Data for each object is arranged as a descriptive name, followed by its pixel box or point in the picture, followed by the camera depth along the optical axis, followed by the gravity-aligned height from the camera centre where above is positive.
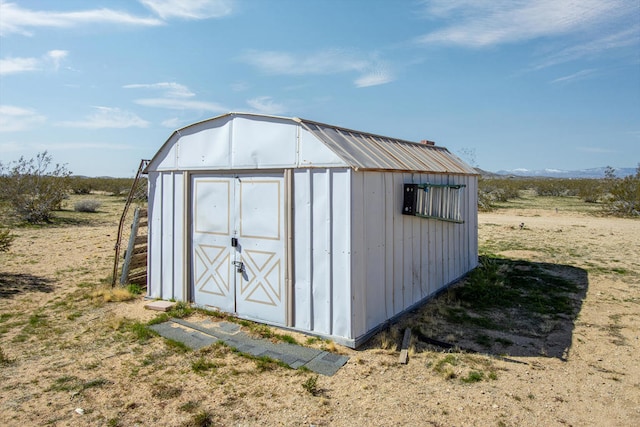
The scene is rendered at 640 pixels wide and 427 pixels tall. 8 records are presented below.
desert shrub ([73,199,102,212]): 23.81 -0.45
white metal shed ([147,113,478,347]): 5.97 -0.40
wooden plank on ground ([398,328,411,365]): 5.39 -1.95
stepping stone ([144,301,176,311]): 7.34 -1.82
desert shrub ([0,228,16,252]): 10.48 -1.09
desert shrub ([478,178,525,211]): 27.49 +0.46
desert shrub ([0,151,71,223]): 19.19 +0.25
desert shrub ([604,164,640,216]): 23.12 +0.10
